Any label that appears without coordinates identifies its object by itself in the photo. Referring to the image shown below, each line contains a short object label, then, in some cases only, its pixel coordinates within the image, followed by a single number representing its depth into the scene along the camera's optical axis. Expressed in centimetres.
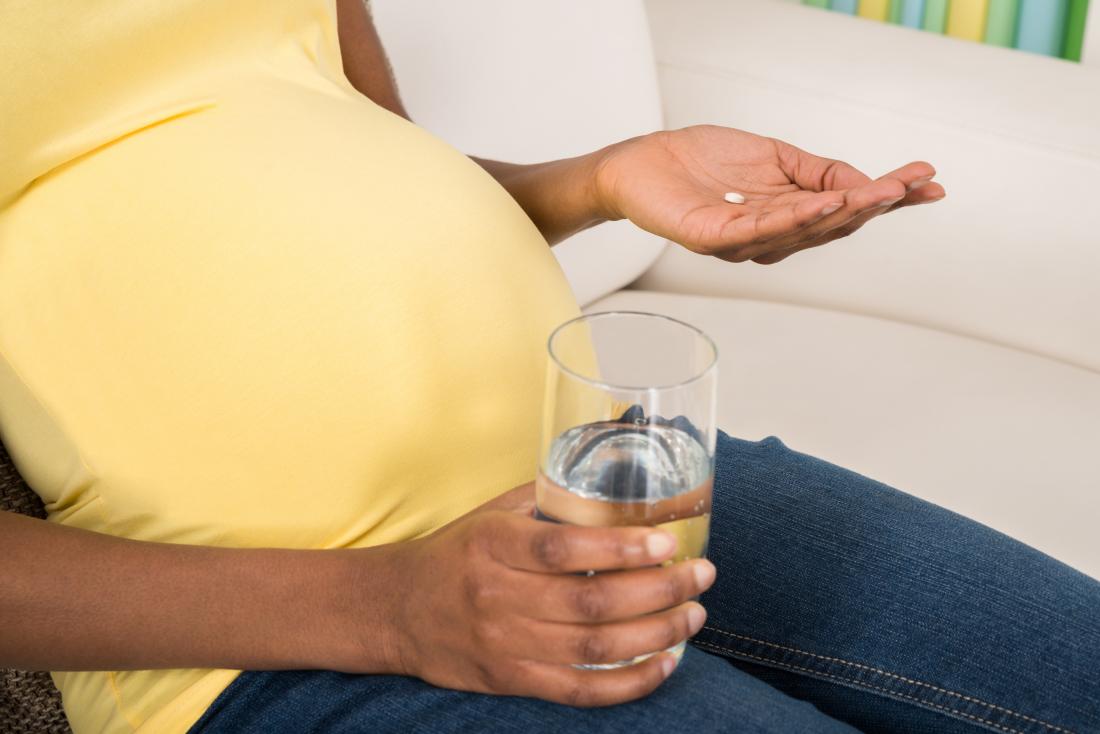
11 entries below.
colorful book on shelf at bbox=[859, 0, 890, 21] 192
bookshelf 177
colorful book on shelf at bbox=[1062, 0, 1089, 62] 175
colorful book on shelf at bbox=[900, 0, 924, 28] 188
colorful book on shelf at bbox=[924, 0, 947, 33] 187
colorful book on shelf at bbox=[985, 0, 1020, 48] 182
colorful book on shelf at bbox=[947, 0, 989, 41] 184
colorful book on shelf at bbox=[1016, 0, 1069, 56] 178
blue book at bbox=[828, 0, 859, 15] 194
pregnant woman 59
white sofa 113
